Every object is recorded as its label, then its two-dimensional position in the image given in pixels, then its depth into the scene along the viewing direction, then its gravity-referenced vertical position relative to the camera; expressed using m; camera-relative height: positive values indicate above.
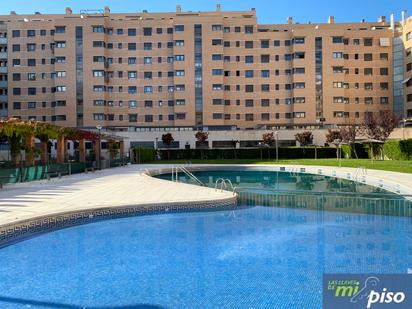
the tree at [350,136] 42.06 +2.06
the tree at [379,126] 42.56 +3.20
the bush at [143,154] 43.38 +0.18
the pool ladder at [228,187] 15.41 -1.57
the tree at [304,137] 50.41 +2.31
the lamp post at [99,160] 31.19 -0.30
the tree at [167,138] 51.97 +2.45
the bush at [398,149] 33.38 +0.38
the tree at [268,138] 48.62 +2.15
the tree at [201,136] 52.03 +2.67
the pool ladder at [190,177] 21.08 -1.51
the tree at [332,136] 49.12 +2.36
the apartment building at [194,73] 58.16 +13.02
